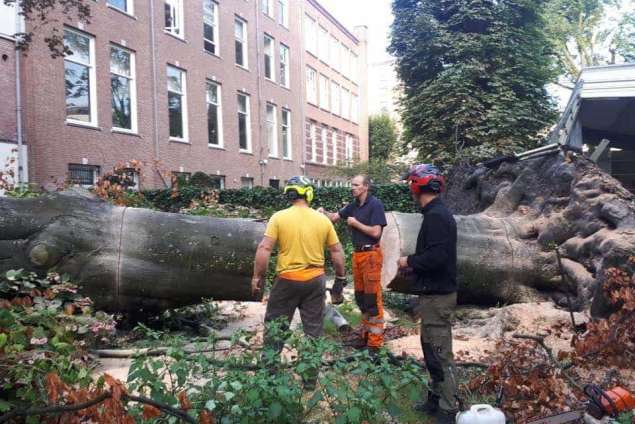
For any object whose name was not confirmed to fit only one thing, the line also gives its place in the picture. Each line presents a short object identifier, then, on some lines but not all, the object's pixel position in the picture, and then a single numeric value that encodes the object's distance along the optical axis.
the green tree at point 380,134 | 39.99
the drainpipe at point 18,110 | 12.68
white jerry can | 2.62
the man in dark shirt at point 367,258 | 5.18
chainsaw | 2.64
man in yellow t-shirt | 4.25
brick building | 13.84
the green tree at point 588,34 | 30.56
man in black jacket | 3.67
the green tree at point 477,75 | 18.72
